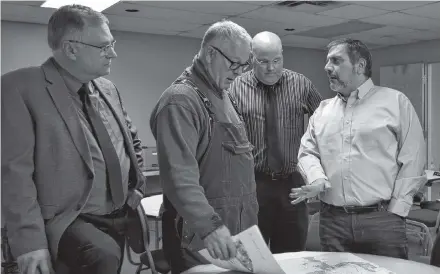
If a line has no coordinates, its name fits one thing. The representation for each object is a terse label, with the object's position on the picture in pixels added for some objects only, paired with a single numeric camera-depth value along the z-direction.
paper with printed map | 1.54
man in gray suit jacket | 1.46
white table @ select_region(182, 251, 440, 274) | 1.57
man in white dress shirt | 2.05
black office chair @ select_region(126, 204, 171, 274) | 1.80
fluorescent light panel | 5.03
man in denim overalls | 1.48
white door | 8.32
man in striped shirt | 2.55
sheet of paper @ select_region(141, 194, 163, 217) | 3.50
